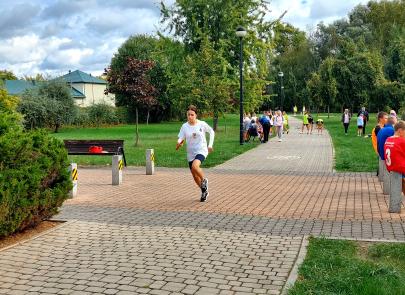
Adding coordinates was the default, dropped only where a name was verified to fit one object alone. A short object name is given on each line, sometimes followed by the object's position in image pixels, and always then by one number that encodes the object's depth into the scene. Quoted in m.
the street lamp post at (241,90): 23.98
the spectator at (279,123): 28.20
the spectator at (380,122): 11.35
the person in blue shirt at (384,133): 10.04
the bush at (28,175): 6.46
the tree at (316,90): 46.93
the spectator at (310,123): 36.41
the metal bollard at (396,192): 8.22
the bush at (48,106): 48.72
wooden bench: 16.10
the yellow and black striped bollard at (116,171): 12.19
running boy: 9.71
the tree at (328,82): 44.66
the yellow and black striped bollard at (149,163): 14.20
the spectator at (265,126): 27.19
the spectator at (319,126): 36.19
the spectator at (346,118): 32.59
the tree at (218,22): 39.12
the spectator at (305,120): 35.44
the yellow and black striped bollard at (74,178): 10.21
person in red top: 8.06
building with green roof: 85.12
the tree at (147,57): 54.94
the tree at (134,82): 24.84
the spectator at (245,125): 28.77
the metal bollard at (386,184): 10.20
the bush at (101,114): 59.72
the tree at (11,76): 99.26
